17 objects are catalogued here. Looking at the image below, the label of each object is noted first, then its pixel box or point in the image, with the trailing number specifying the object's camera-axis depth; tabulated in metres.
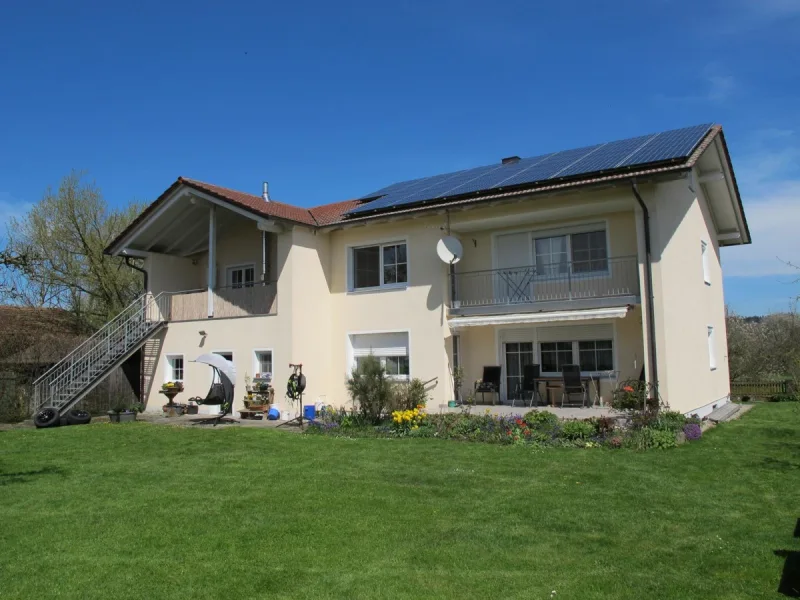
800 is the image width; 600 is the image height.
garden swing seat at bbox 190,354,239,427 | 18.97
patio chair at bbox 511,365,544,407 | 18.28
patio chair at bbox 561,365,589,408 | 17.34
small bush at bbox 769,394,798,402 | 24.56
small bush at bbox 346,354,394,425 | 16.06
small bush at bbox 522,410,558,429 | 14.15
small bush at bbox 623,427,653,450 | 12.74
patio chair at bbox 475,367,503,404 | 18.67
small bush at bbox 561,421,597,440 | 13.48
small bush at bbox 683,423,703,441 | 13.73
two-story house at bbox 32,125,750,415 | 16.73
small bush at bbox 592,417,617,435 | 13.51
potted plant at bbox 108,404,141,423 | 20.25
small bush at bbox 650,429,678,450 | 12.75
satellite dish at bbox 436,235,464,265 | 18.66
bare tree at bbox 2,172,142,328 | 30.09
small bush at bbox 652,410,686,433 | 13.61
